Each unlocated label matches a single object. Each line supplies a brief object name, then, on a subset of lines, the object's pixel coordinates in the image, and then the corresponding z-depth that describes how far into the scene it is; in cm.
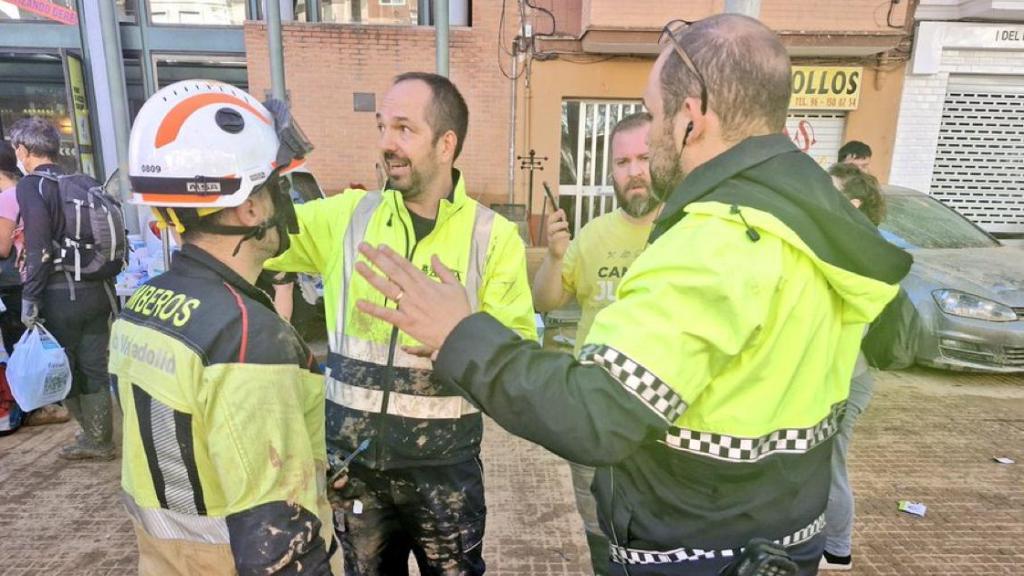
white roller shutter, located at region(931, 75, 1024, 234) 1009
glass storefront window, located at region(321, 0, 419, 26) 1062
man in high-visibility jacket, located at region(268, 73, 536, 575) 213
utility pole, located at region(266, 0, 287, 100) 573
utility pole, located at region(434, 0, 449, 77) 500
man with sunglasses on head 110
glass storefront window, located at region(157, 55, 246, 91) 1073
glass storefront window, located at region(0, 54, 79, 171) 1038
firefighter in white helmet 130
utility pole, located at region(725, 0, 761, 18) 346
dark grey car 574
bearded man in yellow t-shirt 266
